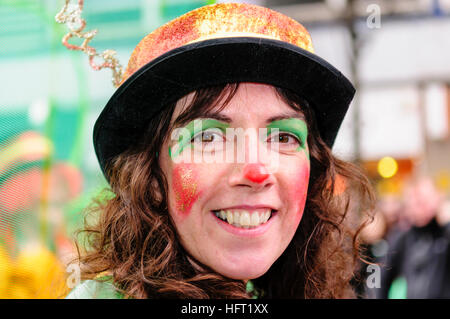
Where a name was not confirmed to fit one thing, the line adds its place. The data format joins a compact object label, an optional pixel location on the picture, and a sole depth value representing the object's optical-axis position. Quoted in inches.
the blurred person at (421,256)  58.7
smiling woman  18.0
